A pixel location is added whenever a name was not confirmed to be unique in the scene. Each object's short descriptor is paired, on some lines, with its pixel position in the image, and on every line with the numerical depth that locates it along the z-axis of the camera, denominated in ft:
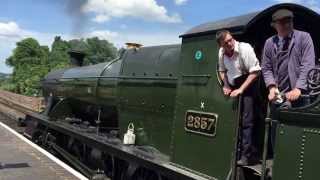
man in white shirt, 12.42
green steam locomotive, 10.65
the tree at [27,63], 135.17
